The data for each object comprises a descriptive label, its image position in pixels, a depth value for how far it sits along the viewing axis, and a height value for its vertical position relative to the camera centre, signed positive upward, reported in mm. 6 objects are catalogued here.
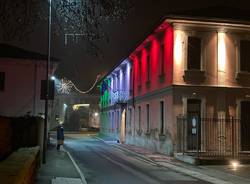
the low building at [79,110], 90375 +3318
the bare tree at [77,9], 7727 +1945
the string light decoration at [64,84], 53697 +4972
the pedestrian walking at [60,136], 30555 -650
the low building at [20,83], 37844 +3421
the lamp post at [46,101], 21578 +1151
